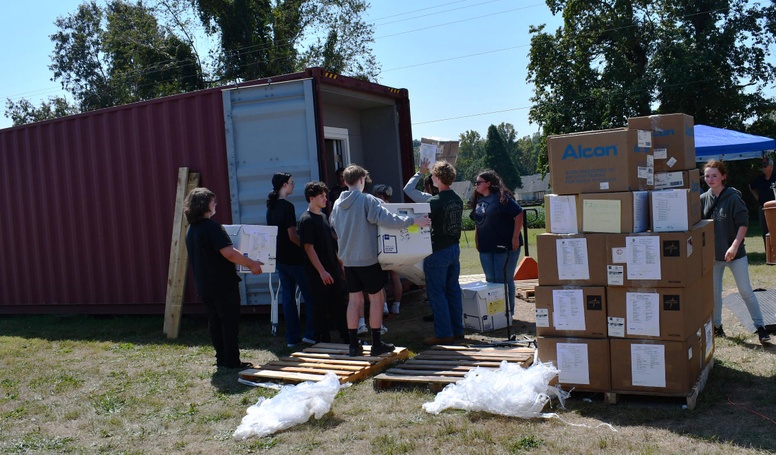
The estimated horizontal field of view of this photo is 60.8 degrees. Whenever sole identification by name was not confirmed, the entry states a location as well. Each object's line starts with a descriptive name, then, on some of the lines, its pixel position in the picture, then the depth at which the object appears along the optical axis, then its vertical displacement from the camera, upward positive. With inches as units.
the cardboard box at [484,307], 291.9 -46.0
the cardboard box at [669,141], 193.3 +15.2
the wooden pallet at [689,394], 175.3 -54.8
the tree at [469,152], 4119.1 +331.6
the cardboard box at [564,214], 189.5 -4.5
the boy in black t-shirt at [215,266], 239.5 -17.8
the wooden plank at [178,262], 323.9 -20.7
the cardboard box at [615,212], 181.5 -4.3
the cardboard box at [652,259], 176.1 -17.7
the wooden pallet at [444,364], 207.8 -53.3
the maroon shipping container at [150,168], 311.7 +27.6
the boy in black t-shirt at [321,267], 261.4 -22.0
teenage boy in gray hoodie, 236.4 -9.2
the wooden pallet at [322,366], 223.9 -54.5
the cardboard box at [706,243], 195.5 -16.2
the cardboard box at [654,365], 176.6 -46.6
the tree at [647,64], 966.4 +202.6
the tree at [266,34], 1226.6 +345.6
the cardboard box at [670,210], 178.2 -4.7
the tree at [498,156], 3085.6 +215.9
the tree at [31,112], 1787.3 +325.6
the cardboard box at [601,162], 182.7 +9.9
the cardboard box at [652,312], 176.4 -32.2
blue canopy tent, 422.9 +28.9
